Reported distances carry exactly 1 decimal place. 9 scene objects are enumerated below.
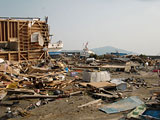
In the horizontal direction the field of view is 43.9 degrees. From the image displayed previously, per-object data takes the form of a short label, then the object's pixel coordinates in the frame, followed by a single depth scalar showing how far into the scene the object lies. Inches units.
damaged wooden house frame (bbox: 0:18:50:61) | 697.9
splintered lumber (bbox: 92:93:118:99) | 383.1
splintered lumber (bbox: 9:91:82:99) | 382.0
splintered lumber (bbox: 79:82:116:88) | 459.7
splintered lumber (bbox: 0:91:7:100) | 386.8
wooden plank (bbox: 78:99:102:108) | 343.3
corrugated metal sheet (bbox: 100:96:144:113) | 320.6
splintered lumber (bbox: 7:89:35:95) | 404.1
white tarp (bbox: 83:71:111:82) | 534.9
